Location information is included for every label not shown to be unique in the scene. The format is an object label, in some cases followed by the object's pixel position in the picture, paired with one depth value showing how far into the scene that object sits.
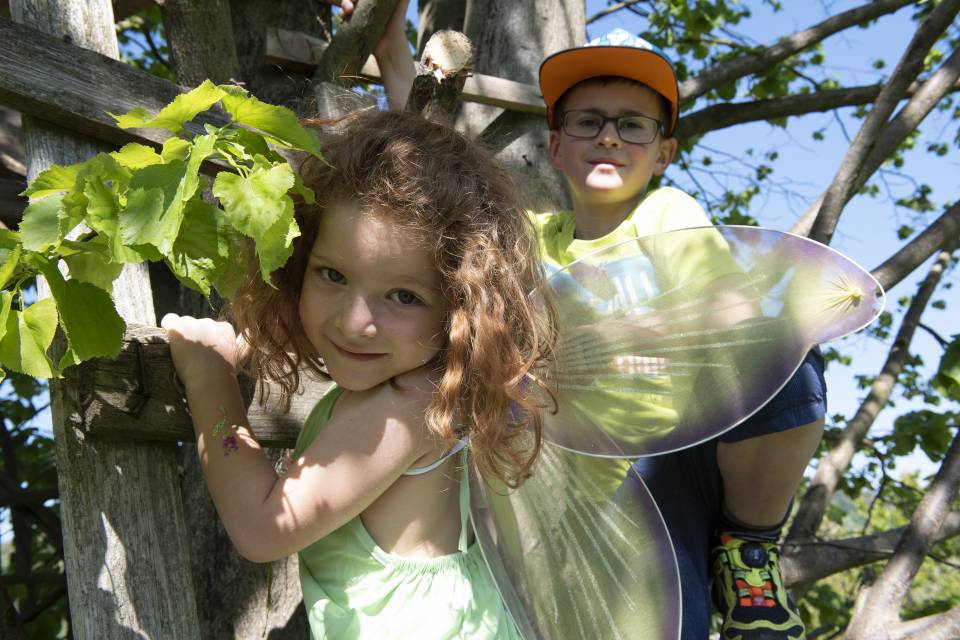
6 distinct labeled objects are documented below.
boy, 2.08
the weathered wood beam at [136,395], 1.47
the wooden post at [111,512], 1.50
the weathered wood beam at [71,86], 1.51
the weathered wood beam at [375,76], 2.62
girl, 1.45
